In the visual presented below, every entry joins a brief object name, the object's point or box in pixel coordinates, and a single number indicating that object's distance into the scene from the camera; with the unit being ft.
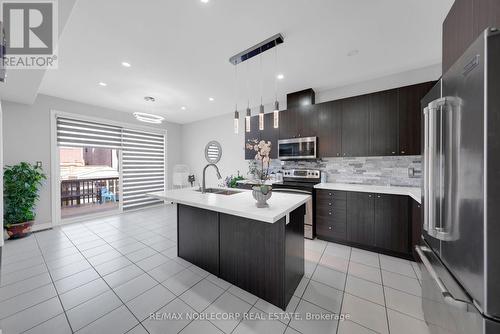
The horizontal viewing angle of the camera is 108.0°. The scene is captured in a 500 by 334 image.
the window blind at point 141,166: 16.87
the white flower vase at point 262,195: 5.61
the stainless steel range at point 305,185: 10.42
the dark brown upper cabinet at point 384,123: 8.96
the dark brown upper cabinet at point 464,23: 2.82
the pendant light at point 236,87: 7.55
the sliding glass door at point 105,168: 14.15
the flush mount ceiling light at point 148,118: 11.67
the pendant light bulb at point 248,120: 7.33
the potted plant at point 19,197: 10.37
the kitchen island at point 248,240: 5.48
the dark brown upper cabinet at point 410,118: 8.39
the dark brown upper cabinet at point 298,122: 11.35
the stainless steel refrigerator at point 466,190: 2.31
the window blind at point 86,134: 13.19
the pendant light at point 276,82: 6.77
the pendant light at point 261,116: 7.10
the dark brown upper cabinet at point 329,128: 10.48
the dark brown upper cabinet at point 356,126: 9.67
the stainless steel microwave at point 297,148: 11.20
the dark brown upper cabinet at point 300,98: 11.70
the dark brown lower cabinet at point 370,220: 8.08
